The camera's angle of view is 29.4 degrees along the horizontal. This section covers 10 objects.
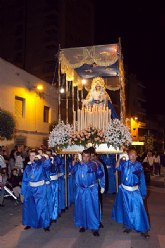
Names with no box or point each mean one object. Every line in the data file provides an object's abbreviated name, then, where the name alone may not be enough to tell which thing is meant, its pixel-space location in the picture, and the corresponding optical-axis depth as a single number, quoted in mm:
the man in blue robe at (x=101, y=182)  6926
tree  13227
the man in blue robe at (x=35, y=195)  6691
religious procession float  9195
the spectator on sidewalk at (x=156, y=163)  20266
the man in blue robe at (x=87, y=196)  6555
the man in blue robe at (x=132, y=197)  6410
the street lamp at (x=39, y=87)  21364
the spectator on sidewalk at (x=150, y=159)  19534
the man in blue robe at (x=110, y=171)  12078
